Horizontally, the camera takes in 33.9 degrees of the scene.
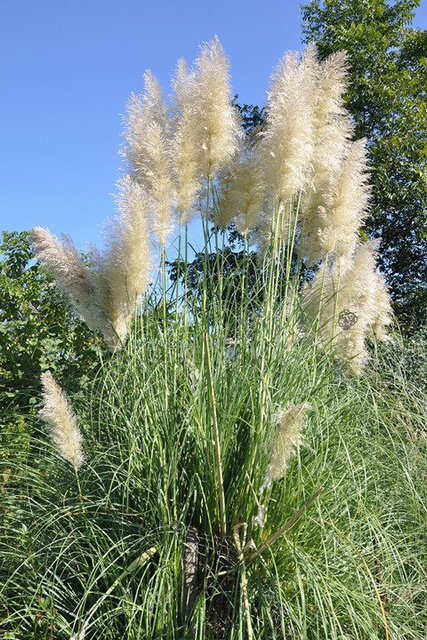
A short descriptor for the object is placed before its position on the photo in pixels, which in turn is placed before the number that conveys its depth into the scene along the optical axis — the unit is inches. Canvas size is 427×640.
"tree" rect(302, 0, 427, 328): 478.9
